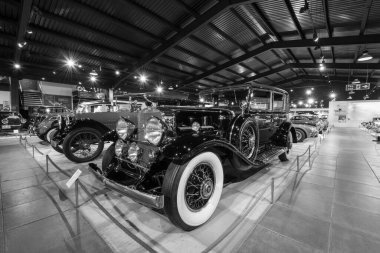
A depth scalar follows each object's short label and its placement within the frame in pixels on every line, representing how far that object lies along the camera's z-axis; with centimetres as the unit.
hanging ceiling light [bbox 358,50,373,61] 789
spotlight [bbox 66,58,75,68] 950
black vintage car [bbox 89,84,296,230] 167
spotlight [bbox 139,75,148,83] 1282
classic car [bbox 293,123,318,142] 824
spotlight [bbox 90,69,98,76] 1088
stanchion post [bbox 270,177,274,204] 222
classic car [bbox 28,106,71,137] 729
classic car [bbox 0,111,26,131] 934
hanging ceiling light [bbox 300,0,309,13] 551
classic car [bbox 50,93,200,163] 418
